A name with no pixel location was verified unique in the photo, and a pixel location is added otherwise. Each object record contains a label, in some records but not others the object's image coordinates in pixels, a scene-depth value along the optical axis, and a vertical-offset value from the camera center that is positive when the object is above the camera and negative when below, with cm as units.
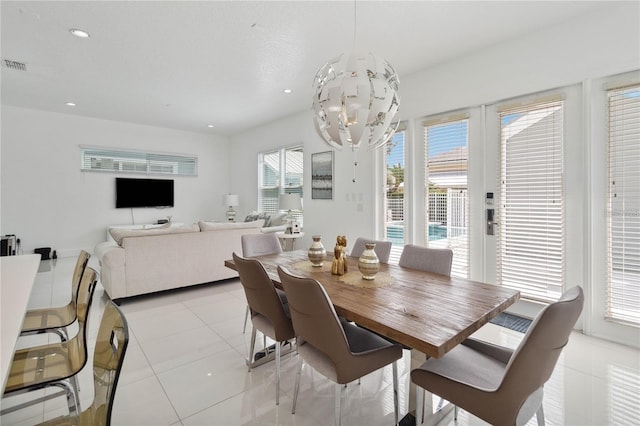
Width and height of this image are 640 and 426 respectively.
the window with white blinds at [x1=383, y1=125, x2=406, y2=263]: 409 +26
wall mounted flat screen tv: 660 +48
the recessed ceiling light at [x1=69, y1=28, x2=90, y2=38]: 295 +177
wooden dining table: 118 -43
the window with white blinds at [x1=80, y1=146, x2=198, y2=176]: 629 +116
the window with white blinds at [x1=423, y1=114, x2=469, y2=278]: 349 +32
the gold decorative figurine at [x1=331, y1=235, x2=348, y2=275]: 204 -32
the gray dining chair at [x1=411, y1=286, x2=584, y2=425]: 103 -64
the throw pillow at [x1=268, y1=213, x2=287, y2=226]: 573 -11
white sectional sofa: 345 -52
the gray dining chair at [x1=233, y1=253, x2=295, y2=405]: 177 -52
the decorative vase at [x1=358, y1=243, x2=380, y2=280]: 185 -30
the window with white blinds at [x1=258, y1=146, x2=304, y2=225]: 606 +81
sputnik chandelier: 177 +68
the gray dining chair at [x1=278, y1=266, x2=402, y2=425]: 134 -60
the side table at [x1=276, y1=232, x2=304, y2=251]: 501 -45
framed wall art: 520 +68
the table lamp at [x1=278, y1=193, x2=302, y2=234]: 532 +20
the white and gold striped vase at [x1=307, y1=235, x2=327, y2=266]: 222 -29
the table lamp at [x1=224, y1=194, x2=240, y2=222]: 722 +27
